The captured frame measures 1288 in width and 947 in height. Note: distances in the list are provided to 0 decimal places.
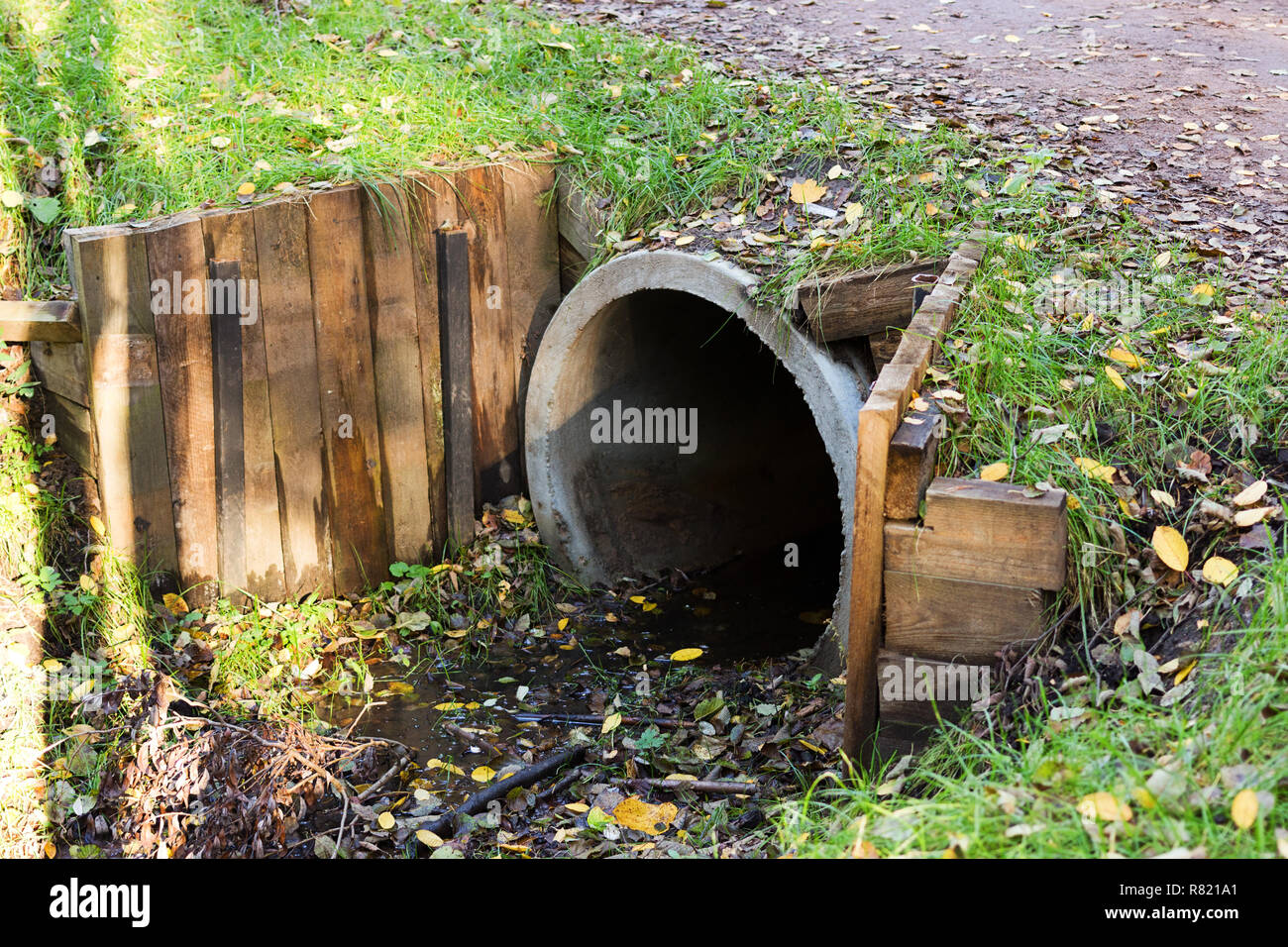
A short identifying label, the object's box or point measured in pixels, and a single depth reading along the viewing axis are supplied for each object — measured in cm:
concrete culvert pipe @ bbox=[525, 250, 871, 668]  530
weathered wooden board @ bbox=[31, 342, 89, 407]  437
